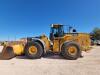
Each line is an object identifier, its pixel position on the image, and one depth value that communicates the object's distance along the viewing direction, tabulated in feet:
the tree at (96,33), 71.53
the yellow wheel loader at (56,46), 14.40
